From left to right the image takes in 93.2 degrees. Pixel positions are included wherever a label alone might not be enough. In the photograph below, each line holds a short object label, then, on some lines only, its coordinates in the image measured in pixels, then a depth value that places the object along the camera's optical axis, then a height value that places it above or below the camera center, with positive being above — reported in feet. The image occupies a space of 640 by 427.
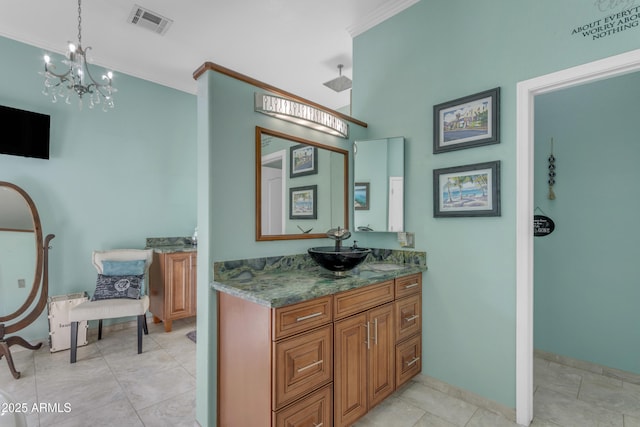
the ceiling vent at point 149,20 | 9.06 +6.05
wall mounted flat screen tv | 9.64 +2.64
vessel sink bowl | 6.64 -1.04
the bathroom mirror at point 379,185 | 8.60 +0.81
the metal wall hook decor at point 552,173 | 9.42 +1.22
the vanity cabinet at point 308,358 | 4.98 -2.73
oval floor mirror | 9.65 -1.60
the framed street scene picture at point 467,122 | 7.01 +2.22
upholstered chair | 9.70 -2.70
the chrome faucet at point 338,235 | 7.61 -0.57
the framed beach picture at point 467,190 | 7.00 +0.53
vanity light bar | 6.97 +2.50
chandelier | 7.57 +4.20
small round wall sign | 9.48 -0.41
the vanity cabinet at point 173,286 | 11.74 -2.90
